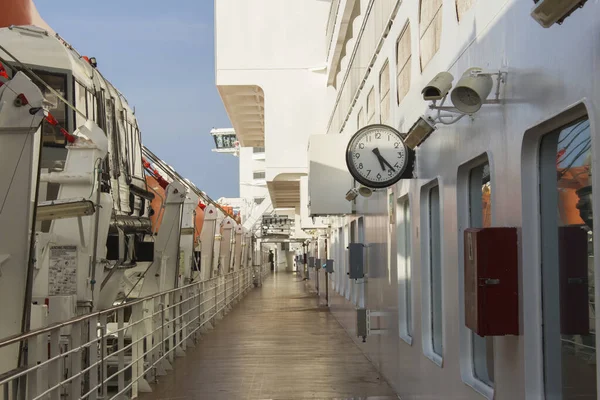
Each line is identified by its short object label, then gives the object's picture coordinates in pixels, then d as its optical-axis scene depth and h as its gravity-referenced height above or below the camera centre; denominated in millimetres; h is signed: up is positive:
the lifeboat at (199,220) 22872 +1595
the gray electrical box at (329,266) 21647 +304
